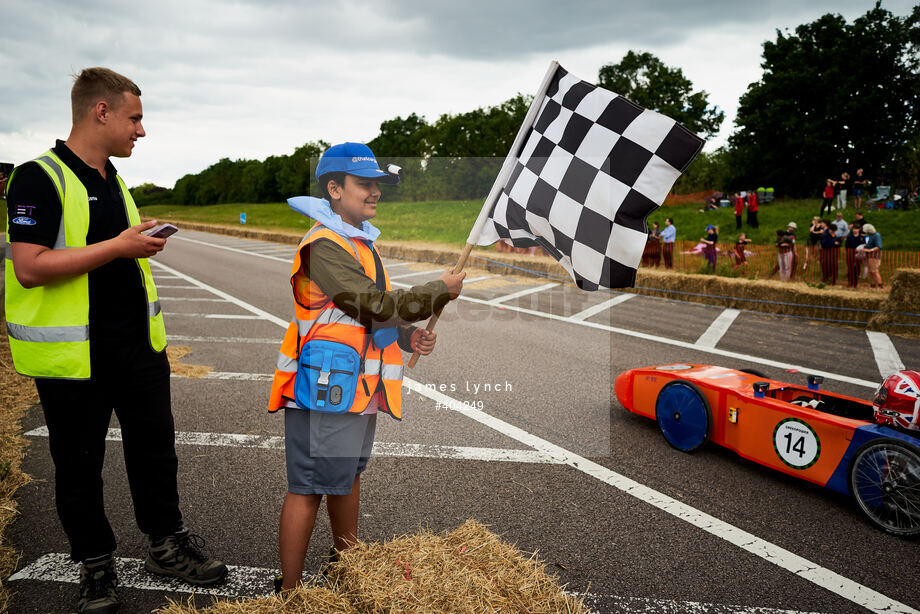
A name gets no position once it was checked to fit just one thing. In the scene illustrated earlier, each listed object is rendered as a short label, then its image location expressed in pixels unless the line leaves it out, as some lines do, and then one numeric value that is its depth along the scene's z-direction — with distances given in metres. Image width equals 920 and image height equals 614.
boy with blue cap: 2.28
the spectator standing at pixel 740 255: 14.30
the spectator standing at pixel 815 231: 15.27
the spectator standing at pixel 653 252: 15.12
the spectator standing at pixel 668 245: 15.07
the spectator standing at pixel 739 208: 21.90
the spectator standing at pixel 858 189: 22.17
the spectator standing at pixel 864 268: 11.82
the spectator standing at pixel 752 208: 21.69
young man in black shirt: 2.31
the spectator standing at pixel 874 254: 11.48
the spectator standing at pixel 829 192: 21.58
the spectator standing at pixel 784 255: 12.54
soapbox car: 3.39
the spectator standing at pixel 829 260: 11.90
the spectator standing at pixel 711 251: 14.16
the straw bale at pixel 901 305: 9.12
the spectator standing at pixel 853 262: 11.61
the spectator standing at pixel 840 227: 15.15
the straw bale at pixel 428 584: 1.97
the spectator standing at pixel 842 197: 23.95
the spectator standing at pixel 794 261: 12.72
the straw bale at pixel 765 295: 10.03
